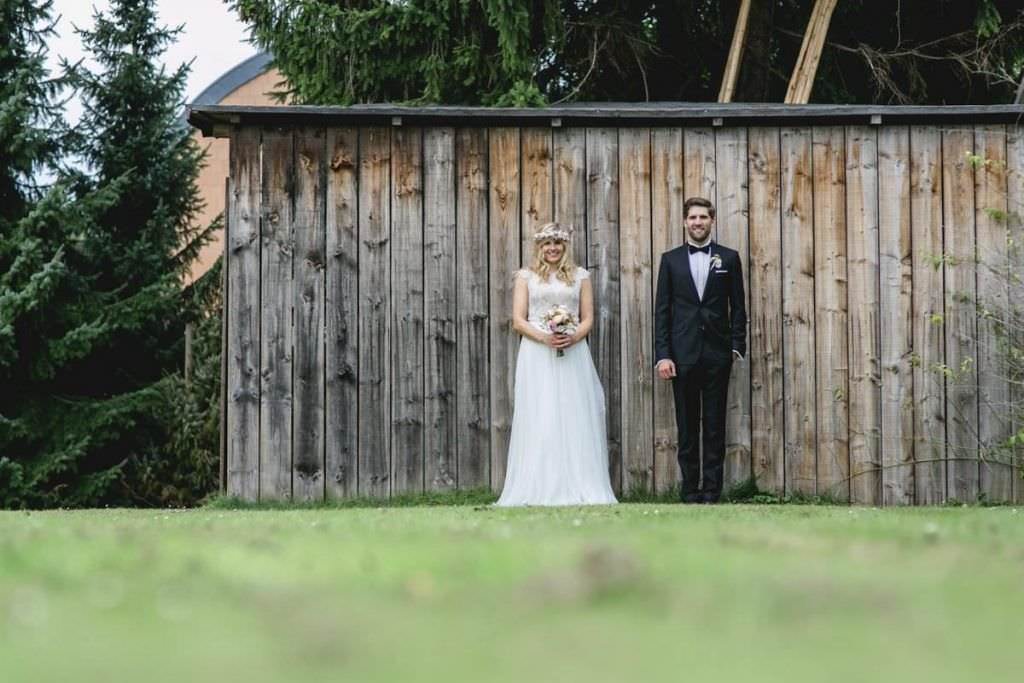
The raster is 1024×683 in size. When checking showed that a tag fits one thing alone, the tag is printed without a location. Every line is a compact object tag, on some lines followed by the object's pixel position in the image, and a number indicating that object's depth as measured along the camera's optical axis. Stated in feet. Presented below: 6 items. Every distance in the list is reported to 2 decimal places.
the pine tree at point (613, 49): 47.26
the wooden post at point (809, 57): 47.24
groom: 33.27
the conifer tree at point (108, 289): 45.60
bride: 33.76
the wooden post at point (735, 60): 47.37
